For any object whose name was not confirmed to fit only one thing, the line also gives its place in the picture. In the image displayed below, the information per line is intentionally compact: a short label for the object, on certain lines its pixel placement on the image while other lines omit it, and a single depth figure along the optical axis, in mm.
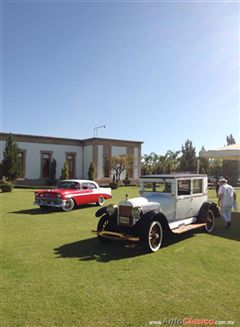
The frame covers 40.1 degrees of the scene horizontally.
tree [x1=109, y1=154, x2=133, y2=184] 39438
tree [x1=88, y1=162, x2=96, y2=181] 38875
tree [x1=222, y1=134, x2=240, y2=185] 48769
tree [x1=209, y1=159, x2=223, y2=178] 56406
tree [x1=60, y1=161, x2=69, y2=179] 36688
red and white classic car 13812
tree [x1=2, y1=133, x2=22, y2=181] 31688
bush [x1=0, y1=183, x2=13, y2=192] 24391
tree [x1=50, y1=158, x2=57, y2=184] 37531
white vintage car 7223
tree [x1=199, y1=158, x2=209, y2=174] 53719
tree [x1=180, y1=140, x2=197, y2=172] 53844
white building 36500
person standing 10039
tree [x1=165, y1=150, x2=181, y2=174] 48062
